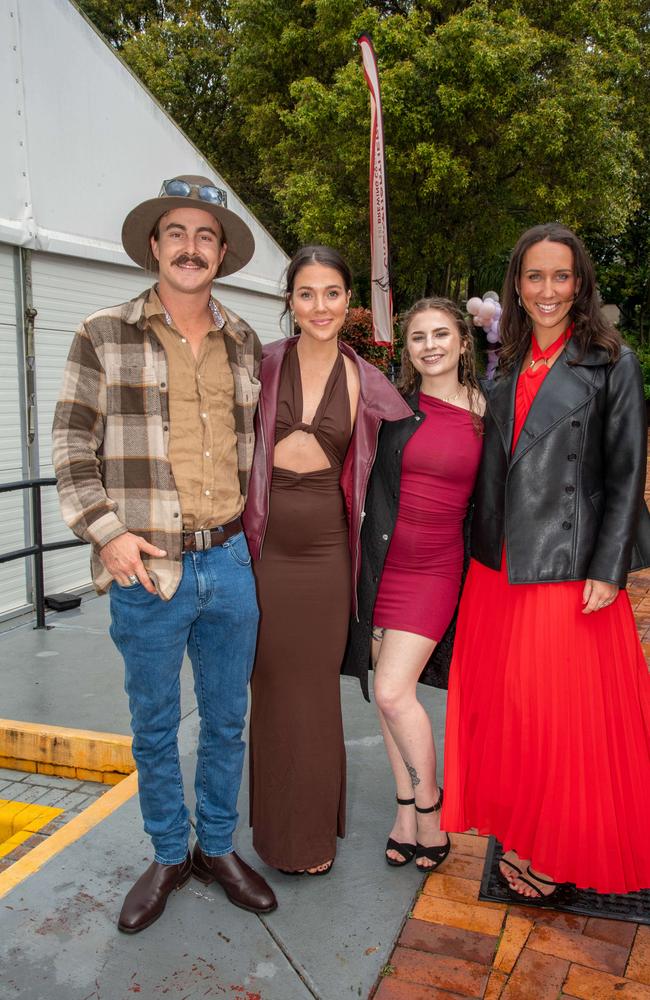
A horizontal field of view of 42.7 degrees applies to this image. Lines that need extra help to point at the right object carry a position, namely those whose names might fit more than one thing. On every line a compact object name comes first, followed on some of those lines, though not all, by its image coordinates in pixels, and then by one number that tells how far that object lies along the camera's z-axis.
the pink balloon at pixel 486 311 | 3.78
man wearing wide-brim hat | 2.41
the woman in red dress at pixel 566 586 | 2.58
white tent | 6.11
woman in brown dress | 2.69
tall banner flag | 7.35
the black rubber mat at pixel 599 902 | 2.66
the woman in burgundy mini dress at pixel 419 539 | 2.79
